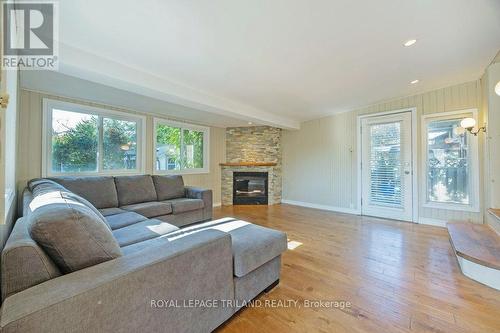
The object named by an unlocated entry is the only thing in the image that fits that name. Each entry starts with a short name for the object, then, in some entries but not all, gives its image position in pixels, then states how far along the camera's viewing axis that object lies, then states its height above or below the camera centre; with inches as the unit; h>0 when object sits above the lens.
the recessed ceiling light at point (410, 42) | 92.3 +54.6
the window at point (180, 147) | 184.9 +20.1
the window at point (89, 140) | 129.5 +19.5
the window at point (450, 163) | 139.7 +3.0
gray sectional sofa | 32.3 -20.0
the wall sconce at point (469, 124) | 124.6 +25.2
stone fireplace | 232.4 +1.6
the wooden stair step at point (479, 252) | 78.1 -33.6
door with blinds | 163.0 +1.5
